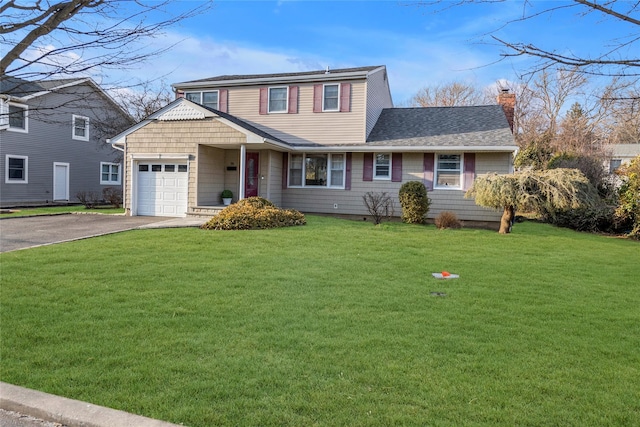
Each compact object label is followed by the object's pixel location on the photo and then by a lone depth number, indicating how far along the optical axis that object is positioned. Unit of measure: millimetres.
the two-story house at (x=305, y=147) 14758
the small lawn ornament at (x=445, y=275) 6606
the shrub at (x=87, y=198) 20106
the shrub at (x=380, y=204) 14674
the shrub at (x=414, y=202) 14062
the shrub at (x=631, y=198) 13148
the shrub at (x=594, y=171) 16297
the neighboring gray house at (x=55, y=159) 20500
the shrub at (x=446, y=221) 13422
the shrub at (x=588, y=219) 14594
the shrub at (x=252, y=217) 11617
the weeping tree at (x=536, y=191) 11477
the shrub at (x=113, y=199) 20703
